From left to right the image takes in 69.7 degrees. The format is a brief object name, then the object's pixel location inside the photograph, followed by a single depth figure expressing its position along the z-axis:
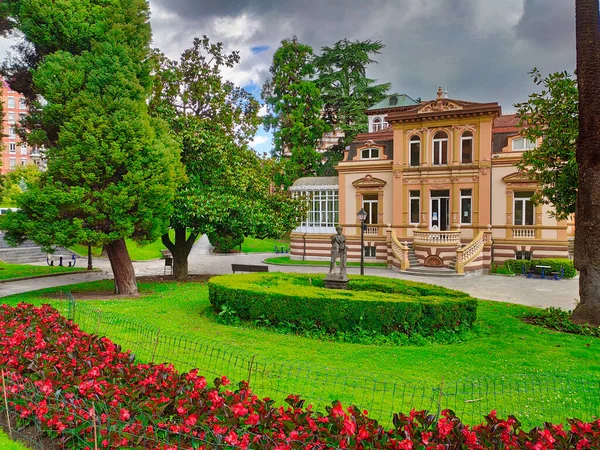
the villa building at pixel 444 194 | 24.38
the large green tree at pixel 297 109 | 35.00
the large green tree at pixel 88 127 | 12.95
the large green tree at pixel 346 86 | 36.75
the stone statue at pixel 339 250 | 13.36
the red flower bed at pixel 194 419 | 3.85
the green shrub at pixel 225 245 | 32.53
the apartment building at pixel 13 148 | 72.06
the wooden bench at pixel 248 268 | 19.93
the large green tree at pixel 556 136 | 12.12
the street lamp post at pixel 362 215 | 19.64
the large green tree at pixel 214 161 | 17.12
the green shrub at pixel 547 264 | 21.91
